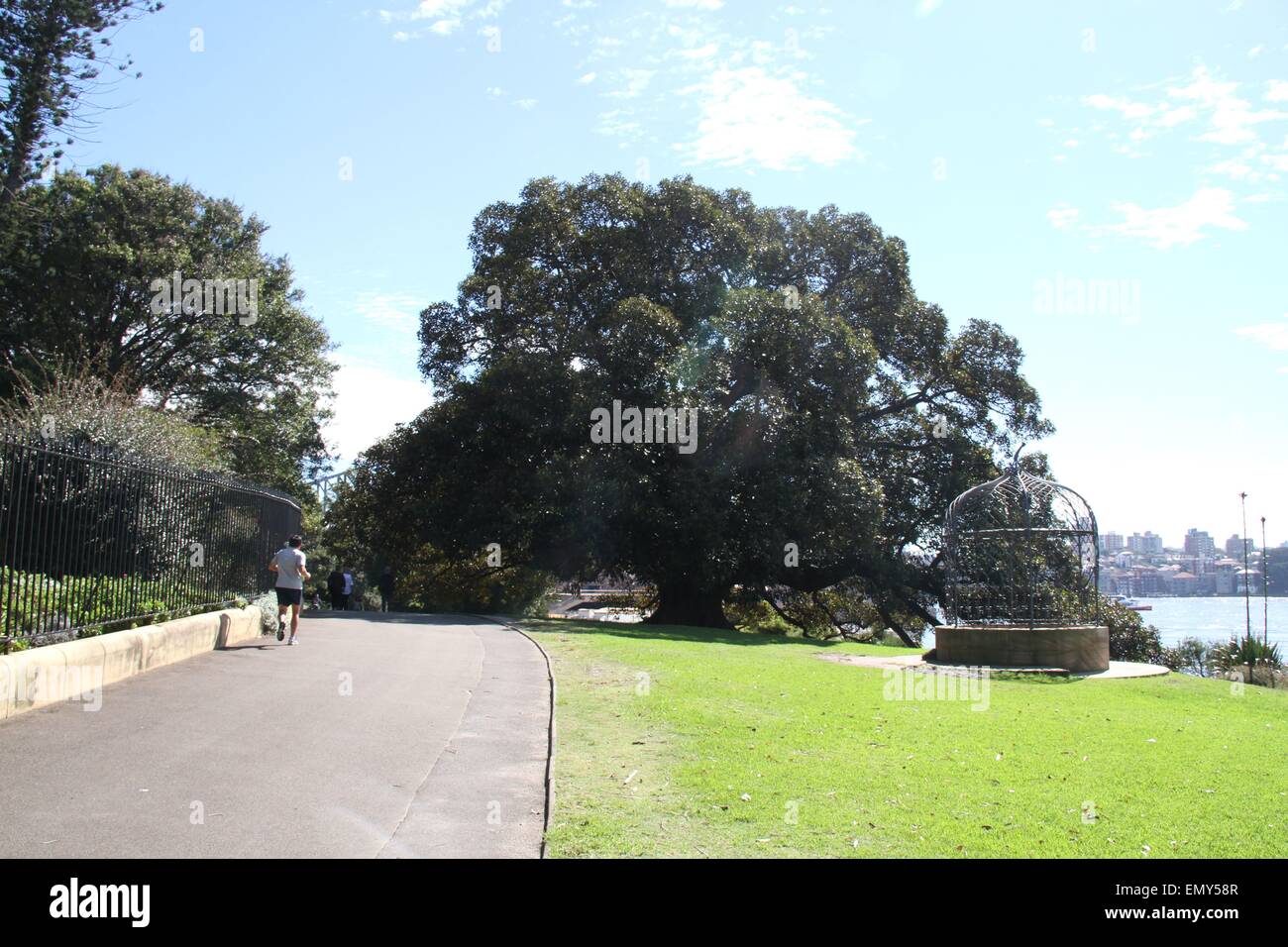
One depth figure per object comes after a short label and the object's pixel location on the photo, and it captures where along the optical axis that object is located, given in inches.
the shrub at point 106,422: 651.5
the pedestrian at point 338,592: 1245.1
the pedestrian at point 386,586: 1307.8
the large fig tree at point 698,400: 1110.4
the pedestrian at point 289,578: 593.3
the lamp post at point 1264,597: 1134.4
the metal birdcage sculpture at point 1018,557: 729.0
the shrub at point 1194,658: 941.9
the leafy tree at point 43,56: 980.6
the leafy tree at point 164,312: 1192.8
